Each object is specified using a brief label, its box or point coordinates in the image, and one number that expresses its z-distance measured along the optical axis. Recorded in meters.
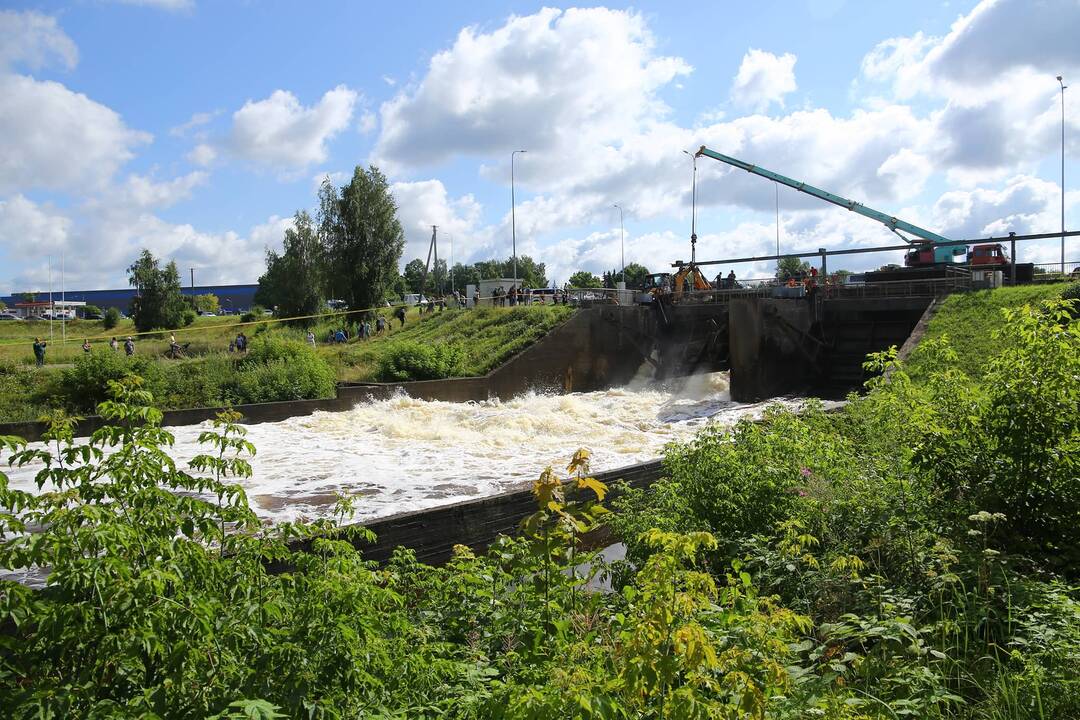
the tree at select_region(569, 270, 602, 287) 92.12
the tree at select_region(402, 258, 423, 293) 109.55
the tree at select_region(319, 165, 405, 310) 49.03
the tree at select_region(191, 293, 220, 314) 93.25
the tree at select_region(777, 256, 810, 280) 96.16
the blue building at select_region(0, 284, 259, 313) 140.88
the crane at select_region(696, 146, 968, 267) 33.66
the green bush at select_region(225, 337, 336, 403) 22.92
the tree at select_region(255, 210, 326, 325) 55.63
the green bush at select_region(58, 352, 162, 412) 20.81
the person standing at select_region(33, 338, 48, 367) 26.55
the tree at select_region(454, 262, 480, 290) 125.50
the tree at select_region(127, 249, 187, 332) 56.22
